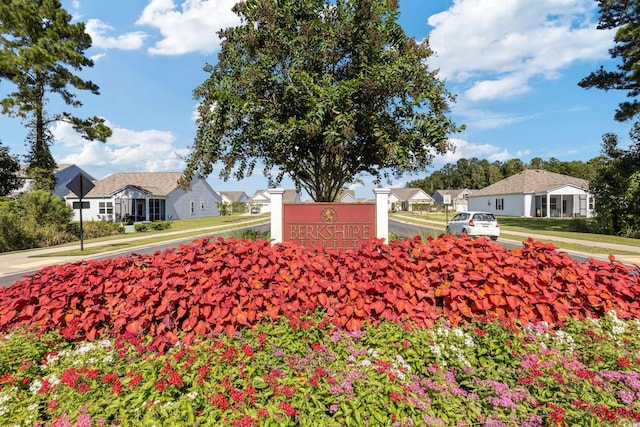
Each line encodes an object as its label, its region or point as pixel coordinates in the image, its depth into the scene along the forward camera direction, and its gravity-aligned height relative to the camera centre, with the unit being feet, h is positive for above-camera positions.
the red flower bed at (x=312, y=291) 10.76 -3.25
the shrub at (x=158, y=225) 87.40 -6.44
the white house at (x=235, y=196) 274.71 +5.15
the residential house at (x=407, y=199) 256.56 +1.60
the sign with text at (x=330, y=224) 26.61 -1.93
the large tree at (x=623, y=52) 63.00 +29.99
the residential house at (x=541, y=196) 129.90 +1.51
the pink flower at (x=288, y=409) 6.78 -4.45
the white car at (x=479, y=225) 56.44 -4.44
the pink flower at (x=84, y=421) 6.64 -4.60
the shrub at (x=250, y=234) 33.48 -3.60
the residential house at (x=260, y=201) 229.39 +0.53
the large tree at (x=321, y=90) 30.48 +11.28
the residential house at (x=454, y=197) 208.97 +2.10
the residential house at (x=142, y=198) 122.62 +1.74
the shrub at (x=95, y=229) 64.08 -5.89
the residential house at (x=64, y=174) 130.32 +12.08
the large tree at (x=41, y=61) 67.87 +30.61
